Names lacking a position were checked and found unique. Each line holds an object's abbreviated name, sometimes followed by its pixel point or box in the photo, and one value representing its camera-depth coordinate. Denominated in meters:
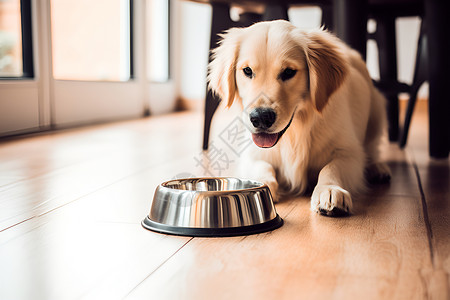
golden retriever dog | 1.56
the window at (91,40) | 4.07
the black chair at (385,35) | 2.46
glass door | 3.47
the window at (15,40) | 3.44
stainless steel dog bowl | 1.18
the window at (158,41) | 5.97
